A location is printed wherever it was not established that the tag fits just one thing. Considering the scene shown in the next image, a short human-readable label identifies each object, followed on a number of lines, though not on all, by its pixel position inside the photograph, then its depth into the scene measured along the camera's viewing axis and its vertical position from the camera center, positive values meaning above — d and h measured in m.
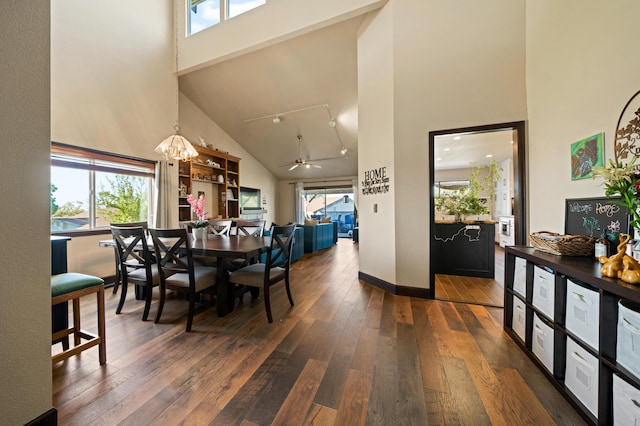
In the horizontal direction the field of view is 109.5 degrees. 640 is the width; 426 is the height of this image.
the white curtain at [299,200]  9.09 +0.45
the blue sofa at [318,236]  5.75 -0.68
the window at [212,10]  3.79 +3.57
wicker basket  1.50 -0.23
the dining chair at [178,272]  2.02 -0.58
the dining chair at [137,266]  2.17 -0.56
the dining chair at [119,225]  2.78 -0.23
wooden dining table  2.06 -0.38
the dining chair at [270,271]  2.24 -0.63
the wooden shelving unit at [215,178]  5.09 +0.86
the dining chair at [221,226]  3.33 -0.22
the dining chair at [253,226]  3.24 -0.22
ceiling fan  6.24 +1.72
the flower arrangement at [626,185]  1.14 +0.14
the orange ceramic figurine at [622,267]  1.00 -0.26
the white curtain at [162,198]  4.04 +0.24
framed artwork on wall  1.63 +0.43
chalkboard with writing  1.48 -0.05
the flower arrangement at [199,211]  2.60 +0.00
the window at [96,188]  3.03 +0.35
